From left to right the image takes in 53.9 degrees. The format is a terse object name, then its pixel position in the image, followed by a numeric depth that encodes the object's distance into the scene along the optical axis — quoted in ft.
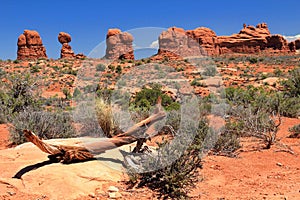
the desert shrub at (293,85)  50.42
